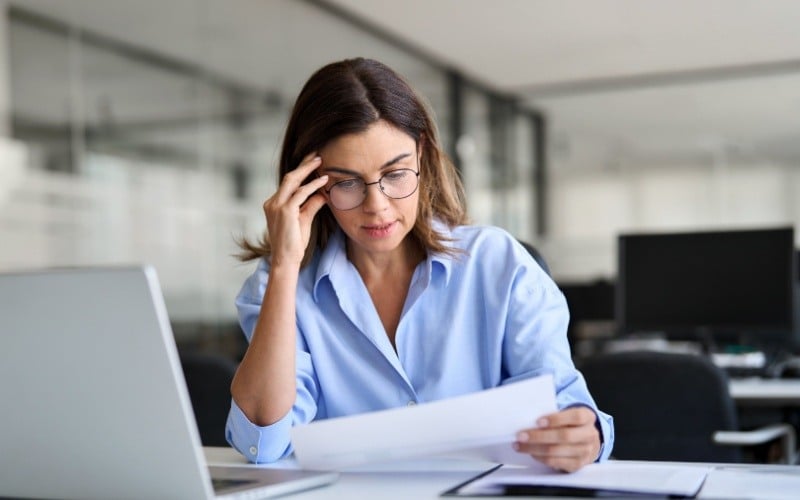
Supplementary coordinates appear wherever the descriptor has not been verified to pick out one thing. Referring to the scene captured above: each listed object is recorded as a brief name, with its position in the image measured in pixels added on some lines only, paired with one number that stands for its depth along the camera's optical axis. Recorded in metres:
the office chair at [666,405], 2.66
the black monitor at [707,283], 3.55
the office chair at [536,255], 1.84
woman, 1.49
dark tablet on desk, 1.08
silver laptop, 0.96
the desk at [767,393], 2.89
